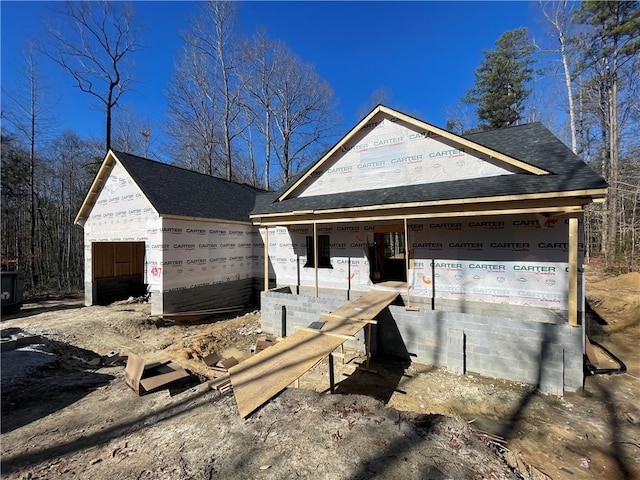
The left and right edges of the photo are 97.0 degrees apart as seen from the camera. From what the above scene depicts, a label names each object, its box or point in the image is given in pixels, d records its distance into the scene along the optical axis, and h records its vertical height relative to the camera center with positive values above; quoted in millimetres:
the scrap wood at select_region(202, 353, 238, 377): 5625 -2659
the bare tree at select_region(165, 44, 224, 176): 22672 +8647
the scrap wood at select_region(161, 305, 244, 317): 10000 -2902
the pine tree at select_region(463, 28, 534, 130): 22453 +12741
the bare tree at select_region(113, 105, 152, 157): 24297 +8216
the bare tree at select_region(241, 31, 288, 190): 22641 +11750
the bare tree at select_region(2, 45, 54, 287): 18219 +4554
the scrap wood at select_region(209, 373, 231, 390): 4330 -2305
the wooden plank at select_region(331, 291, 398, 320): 6453 -1800
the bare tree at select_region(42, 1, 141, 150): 18922 +10717
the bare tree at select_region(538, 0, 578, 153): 18203 +12947
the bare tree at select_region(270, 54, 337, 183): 23331 +10685
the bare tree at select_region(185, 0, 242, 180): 20875 +10992
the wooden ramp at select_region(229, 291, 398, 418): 3598 -1893
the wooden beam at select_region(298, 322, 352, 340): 5080 -1847
